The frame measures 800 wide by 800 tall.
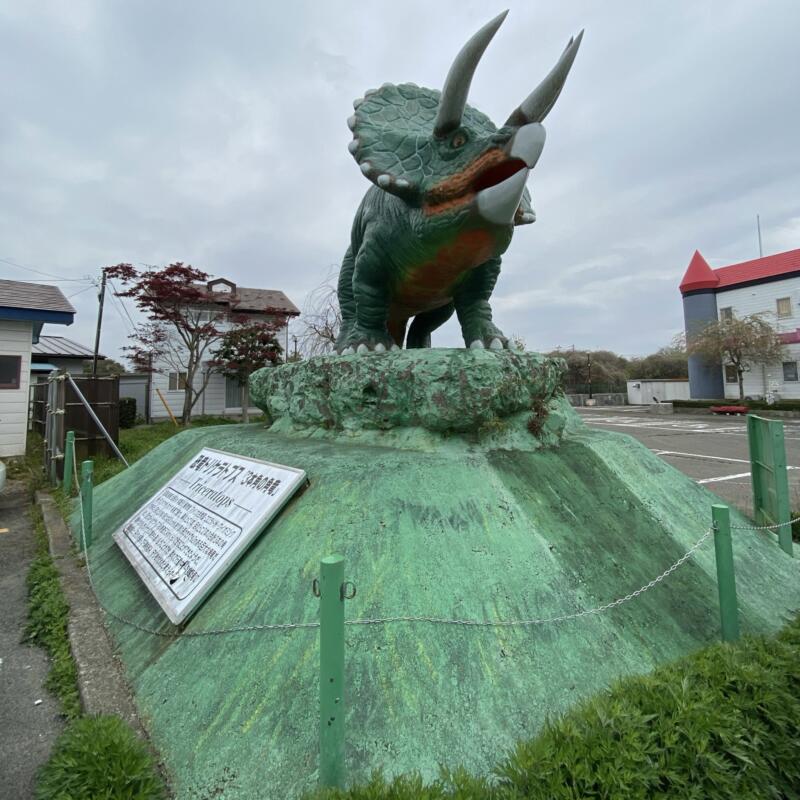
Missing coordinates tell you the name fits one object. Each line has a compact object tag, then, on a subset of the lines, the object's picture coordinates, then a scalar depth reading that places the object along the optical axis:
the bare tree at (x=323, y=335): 13.36
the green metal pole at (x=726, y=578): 2.18
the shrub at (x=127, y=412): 16.47
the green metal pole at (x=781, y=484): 3.42
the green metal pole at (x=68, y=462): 6.30
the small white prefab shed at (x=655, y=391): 30.95
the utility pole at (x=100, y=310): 16.63
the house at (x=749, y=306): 23.31
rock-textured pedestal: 2.86
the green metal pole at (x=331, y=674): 1.42
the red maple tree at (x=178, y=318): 14.78
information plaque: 2.46
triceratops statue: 2.54
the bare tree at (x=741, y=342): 22.42
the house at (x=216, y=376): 17.28
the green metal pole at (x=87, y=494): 3.89
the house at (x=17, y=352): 9.19
